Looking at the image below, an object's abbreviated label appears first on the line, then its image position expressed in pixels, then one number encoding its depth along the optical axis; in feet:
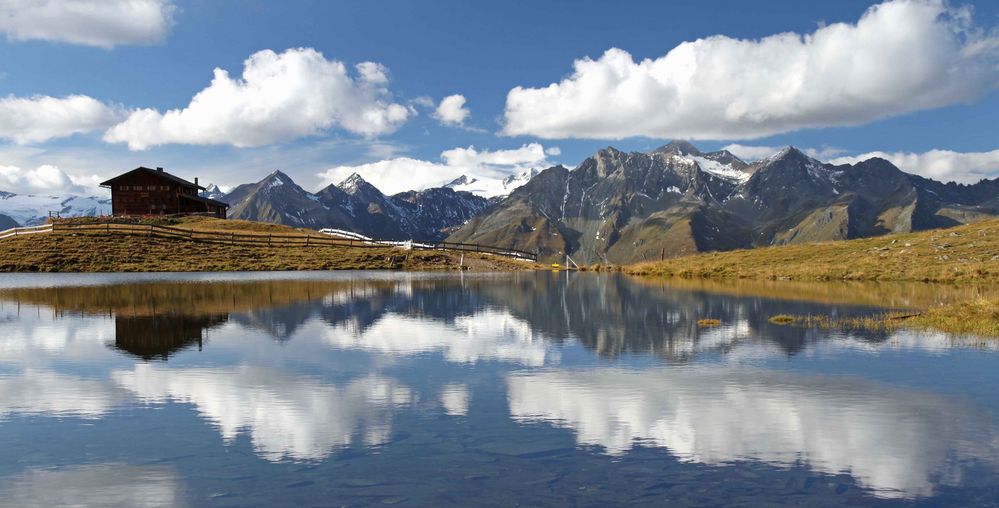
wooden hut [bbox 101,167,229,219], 467.52
